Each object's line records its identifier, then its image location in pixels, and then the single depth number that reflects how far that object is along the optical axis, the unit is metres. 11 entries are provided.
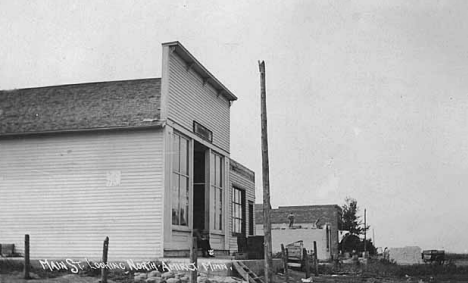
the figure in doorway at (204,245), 26.75
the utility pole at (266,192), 20.55
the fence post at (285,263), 25.27
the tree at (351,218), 103.85
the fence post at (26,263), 20.16
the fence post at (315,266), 33.28
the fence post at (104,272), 19.02
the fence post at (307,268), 29.02
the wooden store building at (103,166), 23.70
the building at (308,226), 55.94
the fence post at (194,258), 17.78
